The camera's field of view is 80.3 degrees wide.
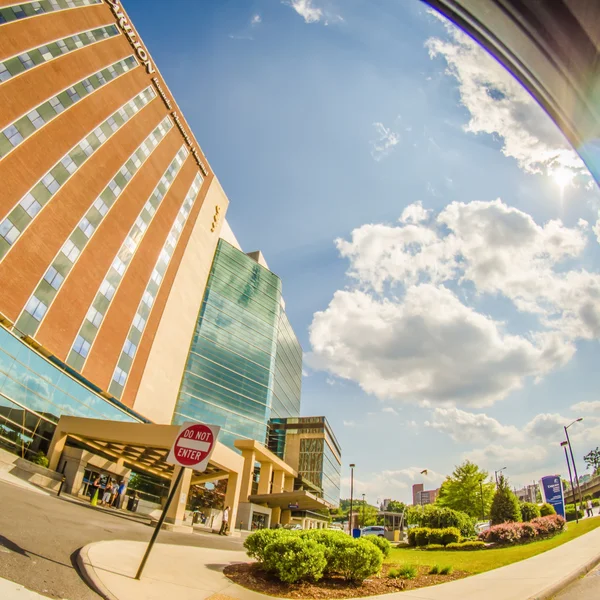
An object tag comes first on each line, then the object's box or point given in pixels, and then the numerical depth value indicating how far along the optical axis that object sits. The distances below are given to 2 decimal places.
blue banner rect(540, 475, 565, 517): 25.16
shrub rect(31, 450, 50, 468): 21.08
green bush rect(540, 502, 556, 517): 30.92
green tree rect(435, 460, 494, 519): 39.31
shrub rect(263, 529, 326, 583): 7.65
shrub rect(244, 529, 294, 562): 8.72
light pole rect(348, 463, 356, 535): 38.67
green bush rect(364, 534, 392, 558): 13.46
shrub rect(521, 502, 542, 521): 28.28
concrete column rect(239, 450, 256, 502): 35.19
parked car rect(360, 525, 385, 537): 46.03
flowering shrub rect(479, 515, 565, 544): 19.12
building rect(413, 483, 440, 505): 189.80
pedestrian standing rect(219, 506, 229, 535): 22.36
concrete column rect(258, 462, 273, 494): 39.31
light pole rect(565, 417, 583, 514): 34.06
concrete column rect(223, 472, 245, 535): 25.51
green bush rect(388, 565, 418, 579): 9.47
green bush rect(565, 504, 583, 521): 37.53
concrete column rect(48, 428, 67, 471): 21.87
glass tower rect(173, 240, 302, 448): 47.91
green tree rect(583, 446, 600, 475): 77.88
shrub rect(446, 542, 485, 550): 19.44
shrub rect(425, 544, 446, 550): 20.67
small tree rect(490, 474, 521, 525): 26.33
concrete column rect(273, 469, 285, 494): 46.39
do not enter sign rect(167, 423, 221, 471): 6.52
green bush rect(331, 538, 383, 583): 8.33
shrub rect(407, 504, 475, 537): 24.05
